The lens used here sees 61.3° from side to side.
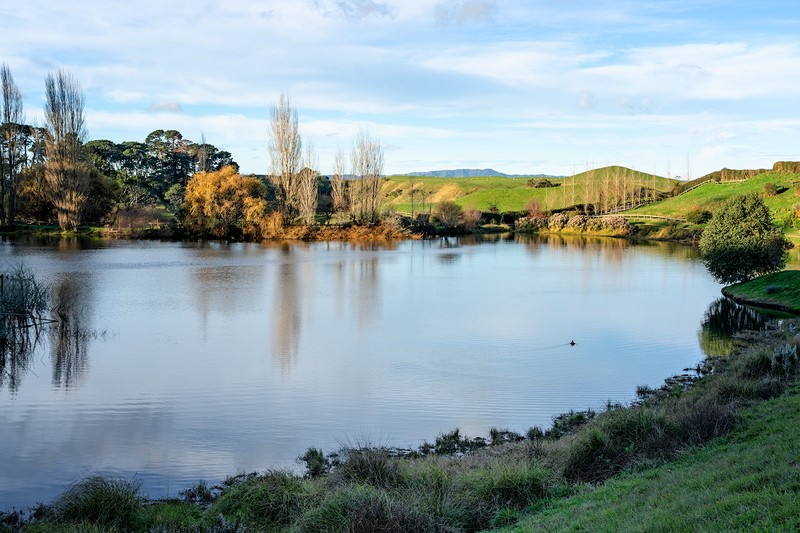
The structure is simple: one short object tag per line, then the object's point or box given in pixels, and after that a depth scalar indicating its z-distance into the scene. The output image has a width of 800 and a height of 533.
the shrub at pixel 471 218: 91.00
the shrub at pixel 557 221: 91.69
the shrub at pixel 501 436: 11.91
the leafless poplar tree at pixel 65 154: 59.41
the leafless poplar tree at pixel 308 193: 70.94
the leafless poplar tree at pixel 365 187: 77.56
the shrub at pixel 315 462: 10.38
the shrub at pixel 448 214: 89.47
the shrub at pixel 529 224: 94.00
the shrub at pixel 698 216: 73.62
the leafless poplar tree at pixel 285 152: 70.38
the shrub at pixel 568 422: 12.14
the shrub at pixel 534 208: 99.50
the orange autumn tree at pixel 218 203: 67.81
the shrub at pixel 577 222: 87.69
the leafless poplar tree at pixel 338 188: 80.88
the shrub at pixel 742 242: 30.02
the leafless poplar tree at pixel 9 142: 58.99
